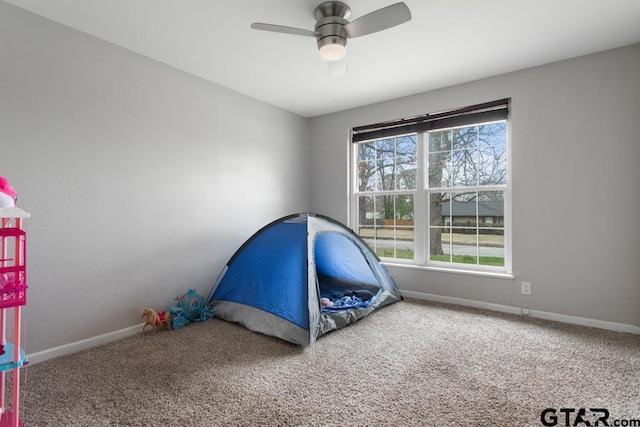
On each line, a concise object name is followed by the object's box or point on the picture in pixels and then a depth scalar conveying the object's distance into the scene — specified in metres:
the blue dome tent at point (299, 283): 2.35
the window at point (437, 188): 3.01
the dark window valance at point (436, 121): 2.93
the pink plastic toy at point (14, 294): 1.14
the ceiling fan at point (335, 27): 1.74
